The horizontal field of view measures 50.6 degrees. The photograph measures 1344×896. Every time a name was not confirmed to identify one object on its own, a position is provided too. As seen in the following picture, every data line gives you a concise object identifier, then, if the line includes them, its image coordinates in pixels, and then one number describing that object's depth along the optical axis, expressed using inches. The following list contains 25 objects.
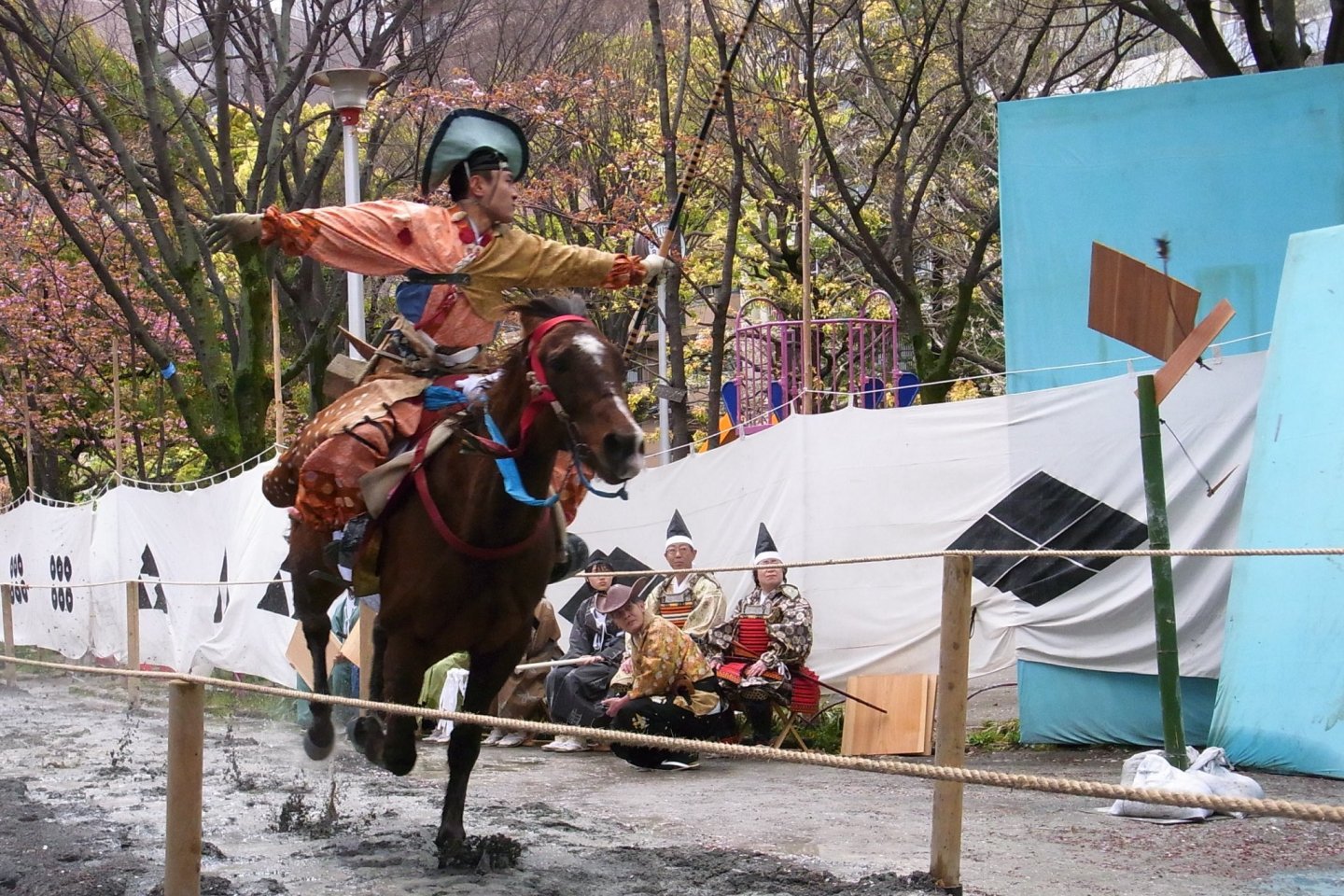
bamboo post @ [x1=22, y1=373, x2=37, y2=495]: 813.6
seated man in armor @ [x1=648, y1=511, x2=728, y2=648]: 338.6
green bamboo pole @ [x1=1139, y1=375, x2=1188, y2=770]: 241.1
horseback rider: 205.9
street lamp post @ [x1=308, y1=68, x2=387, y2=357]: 389.1
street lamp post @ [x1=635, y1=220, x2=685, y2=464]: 506.2
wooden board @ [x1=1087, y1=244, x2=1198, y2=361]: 254.4
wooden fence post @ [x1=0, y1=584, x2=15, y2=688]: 545.4
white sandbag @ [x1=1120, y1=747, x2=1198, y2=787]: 238.1
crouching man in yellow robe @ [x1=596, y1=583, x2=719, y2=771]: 308.0
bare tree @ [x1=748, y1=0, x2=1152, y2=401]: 535.5
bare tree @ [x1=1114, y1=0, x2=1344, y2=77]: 388.2
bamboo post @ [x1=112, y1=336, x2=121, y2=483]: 640.9
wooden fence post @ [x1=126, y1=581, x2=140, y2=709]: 465.7
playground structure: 496.4
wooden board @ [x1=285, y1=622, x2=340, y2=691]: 403.7
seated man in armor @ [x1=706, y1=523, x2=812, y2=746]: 318.0
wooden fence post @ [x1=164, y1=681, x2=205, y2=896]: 147.9
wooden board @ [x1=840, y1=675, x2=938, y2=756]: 309.4
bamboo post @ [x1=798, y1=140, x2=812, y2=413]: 376.5
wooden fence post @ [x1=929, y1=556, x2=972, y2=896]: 176.6
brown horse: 170.1
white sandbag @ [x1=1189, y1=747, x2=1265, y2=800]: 223.6
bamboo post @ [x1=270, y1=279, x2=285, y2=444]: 483.4
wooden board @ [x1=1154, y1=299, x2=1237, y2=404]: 248.8
